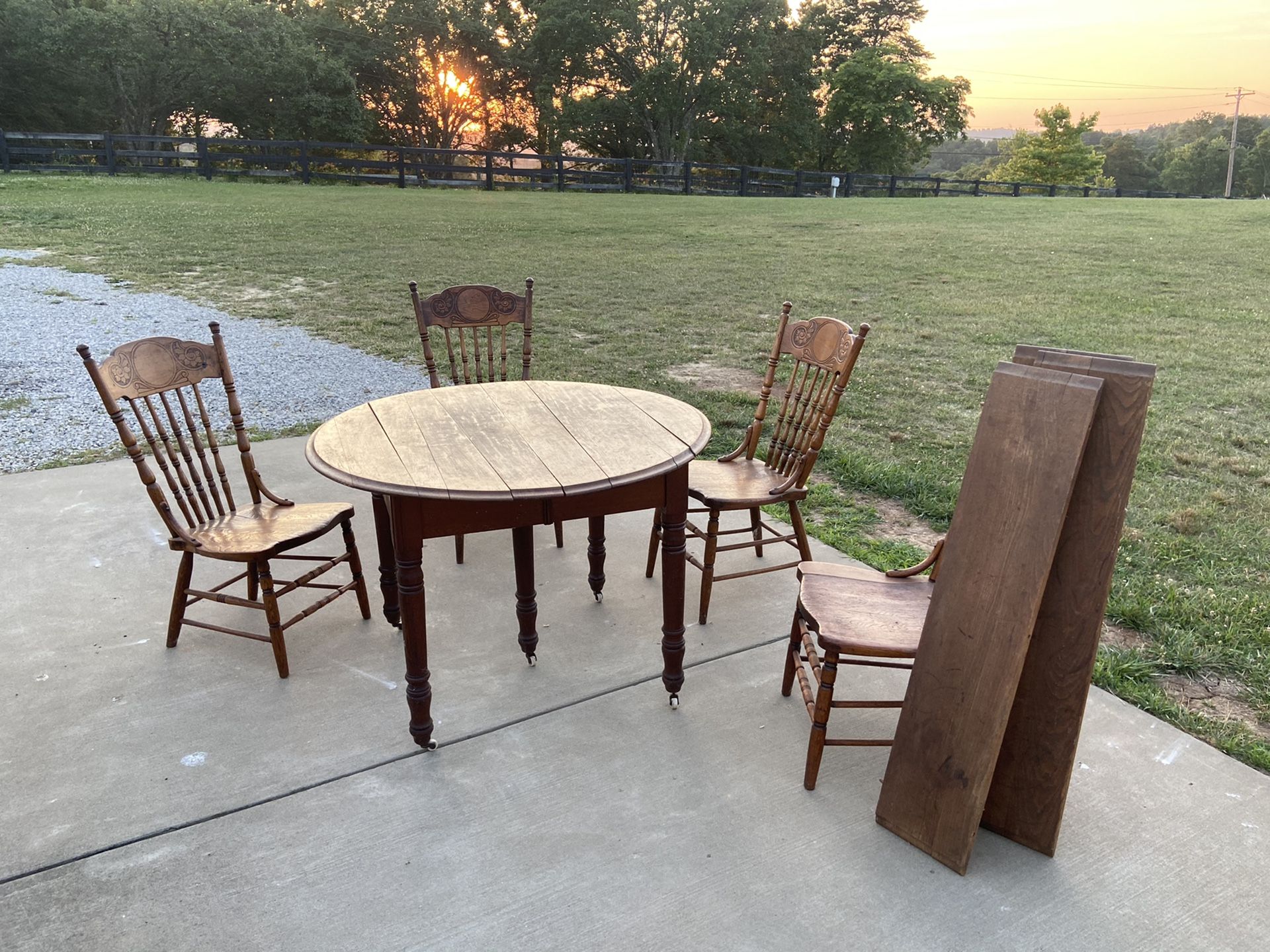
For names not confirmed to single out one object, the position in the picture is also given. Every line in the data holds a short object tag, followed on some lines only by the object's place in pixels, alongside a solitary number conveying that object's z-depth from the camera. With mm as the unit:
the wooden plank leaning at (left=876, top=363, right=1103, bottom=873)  1641
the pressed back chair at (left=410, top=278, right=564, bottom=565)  3412
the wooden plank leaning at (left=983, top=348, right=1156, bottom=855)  1603
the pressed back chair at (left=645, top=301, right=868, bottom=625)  2773
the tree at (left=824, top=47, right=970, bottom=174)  35031
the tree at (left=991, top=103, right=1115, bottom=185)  51312
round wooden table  2008
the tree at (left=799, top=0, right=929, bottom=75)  38781
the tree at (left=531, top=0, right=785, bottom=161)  30734
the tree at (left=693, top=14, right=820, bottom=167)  34281
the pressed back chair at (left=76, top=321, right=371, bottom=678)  2424
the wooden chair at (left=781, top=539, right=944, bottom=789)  1977
